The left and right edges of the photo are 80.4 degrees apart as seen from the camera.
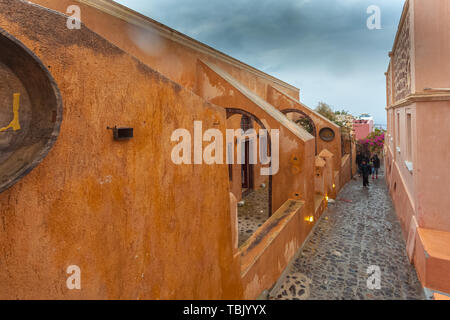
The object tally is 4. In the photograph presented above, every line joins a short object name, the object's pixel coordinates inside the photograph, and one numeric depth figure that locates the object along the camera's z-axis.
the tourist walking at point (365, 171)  14.83
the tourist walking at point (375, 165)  17.86
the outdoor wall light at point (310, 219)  8.39
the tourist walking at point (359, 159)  19.28
